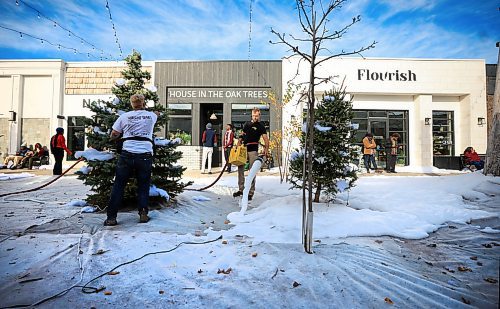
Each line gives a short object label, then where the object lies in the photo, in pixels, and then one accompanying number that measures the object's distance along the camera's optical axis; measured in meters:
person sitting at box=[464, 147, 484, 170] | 12.47
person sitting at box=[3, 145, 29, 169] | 13.07
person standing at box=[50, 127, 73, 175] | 9.73
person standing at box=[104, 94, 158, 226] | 3.52
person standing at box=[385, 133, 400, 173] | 12.01
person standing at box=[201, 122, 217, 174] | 11.20
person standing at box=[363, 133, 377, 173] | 11.98
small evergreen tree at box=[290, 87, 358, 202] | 4.18
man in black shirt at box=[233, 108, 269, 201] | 5.51
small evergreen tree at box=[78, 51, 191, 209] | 4.17
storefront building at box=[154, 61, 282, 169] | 14.69
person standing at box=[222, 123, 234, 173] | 10.41
